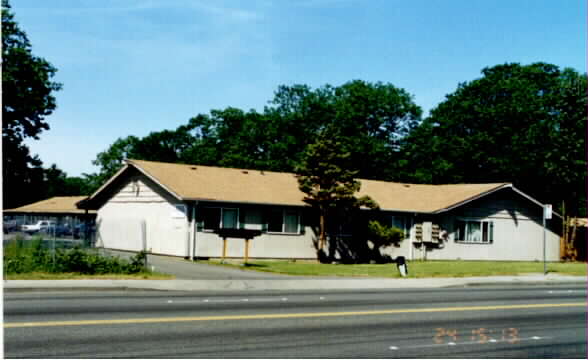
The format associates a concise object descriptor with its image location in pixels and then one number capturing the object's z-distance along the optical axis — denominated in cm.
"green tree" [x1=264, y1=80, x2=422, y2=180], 6378
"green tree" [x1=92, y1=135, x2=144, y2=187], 9071
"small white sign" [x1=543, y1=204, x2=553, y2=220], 2681
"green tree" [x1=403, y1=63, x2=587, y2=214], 5778
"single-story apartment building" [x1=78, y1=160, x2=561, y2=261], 3088
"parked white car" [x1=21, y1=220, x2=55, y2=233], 5031
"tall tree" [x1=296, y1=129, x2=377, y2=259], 3167
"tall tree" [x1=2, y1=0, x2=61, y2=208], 4369
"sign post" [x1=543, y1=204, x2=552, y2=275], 2674
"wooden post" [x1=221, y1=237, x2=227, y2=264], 2891
